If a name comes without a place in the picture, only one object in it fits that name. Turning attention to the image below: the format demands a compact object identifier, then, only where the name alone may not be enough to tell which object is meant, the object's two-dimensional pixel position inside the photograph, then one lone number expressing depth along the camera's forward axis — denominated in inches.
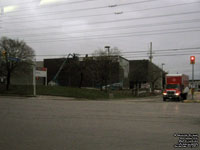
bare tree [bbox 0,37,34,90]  1488.7
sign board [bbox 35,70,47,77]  1451.8
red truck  1163.9
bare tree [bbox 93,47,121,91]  1599.2
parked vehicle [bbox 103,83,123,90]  2403.3
